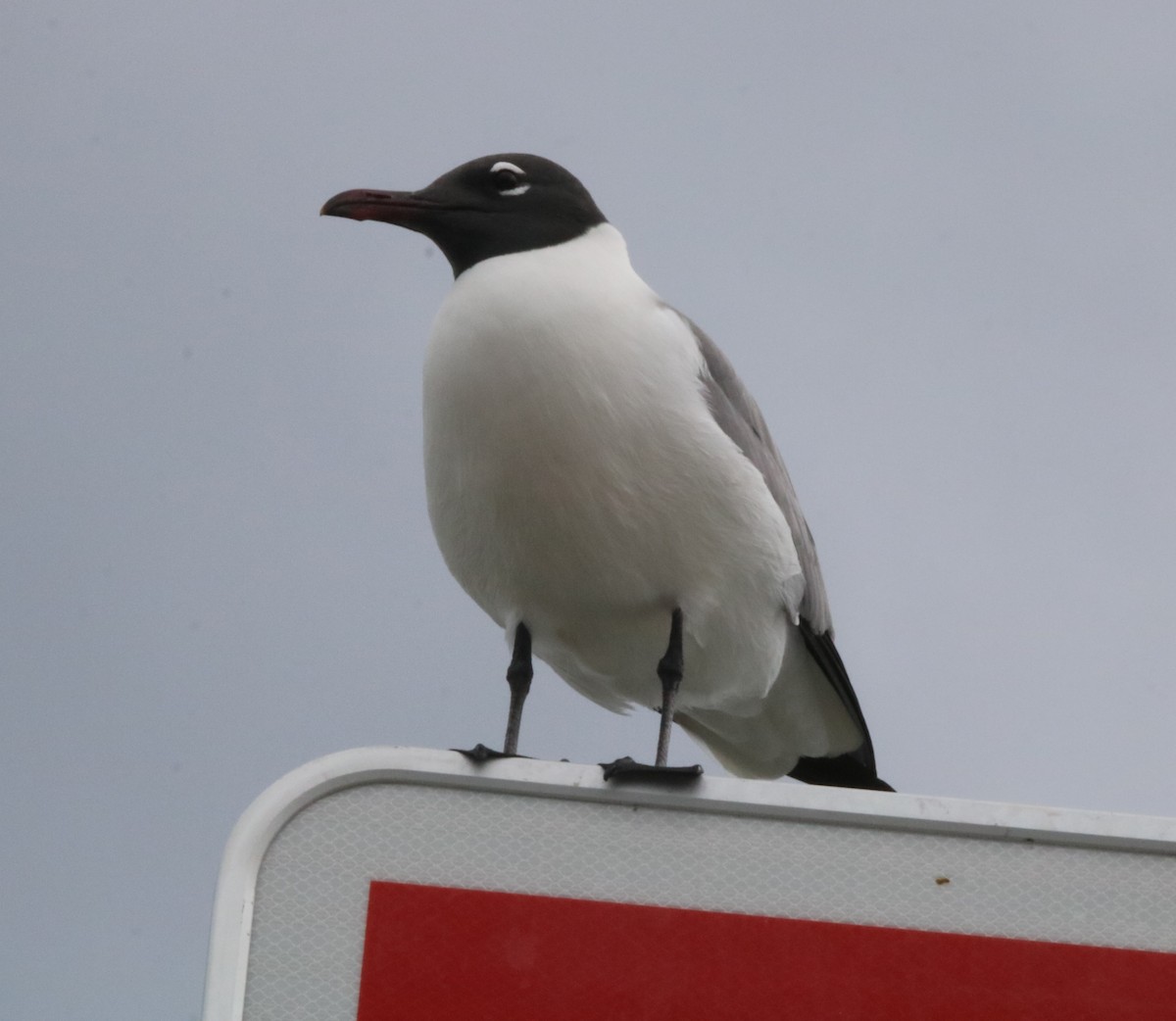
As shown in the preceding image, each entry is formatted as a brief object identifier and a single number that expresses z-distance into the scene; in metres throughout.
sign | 8.66
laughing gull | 9.01
